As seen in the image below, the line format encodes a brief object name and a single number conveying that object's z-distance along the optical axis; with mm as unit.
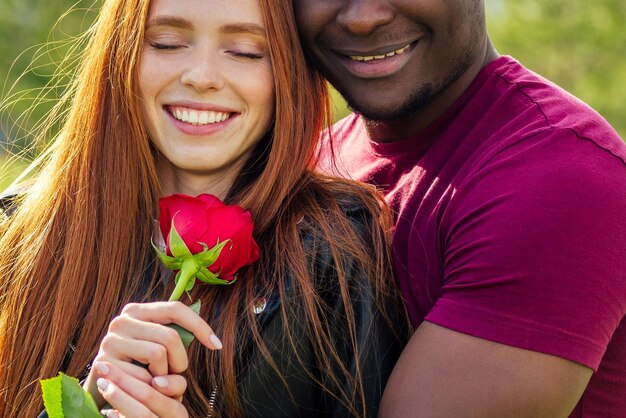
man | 2525
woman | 2754
